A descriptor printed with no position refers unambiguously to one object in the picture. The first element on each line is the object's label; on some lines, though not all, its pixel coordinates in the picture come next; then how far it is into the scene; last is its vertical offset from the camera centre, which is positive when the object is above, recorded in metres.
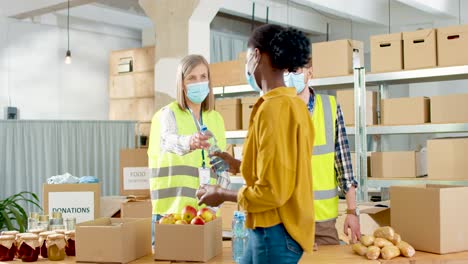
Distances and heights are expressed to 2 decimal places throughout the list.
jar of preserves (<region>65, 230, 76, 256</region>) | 2.40 -0.39
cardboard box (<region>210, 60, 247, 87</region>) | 5.54 +0.59
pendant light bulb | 8.20 +1.07
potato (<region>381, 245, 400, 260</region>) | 2.20 -0.39
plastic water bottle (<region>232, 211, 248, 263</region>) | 2.24 -0.35
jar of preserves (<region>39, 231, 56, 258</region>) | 2.36 -0.37
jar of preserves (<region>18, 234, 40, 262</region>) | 2.32 -0.39
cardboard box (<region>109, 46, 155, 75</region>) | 8.49 +1.12
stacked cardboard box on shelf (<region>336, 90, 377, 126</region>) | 4.96 +0.25
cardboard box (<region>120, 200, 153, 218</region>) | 4.11 -0.44
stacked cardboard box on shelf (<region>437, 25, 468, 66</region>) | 4.48 +0.65
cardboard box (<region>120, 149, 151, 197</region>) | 4.48 -0.23
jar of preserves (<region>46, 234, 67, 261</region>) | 2.31 -0.38
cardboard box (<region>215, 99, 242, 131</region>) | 5.45 +0.23
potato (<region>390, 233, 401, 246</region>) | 2.27 -0.36
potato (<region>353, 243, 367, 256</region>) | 2.25 -0.39
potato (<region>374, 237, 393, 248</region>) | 2.23 -0.37
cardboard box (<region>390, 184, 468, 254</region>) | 2.29 -0.29
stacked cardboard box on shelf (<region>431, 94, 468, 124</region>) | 4.53 +0.21
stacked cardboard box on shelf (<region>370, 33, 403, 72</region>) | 4.78 +0.65
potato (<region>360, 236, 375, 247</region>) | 2.26 -0.36
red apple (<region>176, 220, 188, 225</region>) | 2.20 -0.29
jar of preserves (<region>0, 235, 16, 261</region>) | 2.35 -0.39
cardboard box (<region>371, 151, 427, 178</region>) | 4.81 -0.20
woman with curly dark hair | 1.61 -0.05
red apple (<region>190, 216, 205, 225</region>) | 2.19 -0.28
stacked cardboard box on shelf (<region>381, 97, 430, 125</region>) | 4.70 +0.20
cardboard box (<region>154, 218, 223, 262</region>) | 2.18 -0.35
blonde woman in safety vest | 3.00 -0.02
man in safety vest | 2.50 -0.12
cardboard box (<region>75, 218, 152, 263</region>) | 2.20 -0.36
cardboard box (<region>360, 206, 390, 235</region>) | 2.72 -0.35
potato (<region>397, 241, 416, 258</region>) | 2.23 -0.39
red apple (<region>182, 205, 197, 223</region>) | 2.24 -0.26
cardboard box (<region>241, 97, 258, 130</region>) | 5.34 +0.26
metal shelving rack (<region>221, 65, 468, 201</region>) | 4.58 +0.22
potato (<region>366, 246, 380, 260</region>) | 2.20 -0.40
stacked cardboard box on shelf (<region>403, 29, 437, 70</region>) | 4.60 +0.65
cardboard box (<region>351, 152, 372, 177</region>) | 4.95 -0.19
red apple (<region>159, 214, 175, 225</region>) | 2.22 -0.28
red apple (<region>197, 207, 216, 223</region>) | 2.24 -0.27
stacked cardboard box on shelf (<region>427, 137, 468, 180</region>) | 4.45 -0.15
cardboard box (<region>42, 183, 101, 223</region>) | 3.08 -0.29
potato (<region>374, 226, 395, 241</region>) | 2.28 -0.34
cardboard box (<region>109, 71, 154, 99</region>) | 8.49 +0.75
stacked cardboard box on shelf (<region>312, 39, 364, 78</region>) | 4.93 +0.64
